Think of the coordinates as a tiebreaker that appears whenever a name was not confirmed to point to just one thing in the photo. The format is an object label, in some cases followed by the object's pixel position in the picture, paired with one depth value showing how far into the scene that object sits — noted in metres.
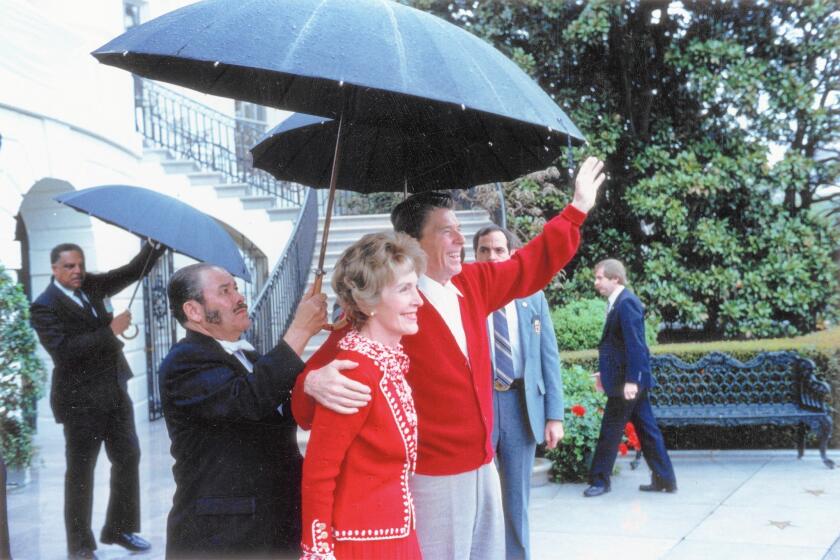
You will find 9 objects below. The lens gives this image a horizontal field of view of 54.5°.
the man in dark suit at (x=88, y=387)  4.73
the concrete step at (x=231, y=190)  11.70
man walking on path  6.00
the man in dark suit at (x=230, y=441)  2.29
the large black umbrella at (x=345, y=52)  2.09
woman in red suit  2.14
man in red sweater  2.68
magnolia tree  10.66
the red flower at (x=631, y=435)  7.09
